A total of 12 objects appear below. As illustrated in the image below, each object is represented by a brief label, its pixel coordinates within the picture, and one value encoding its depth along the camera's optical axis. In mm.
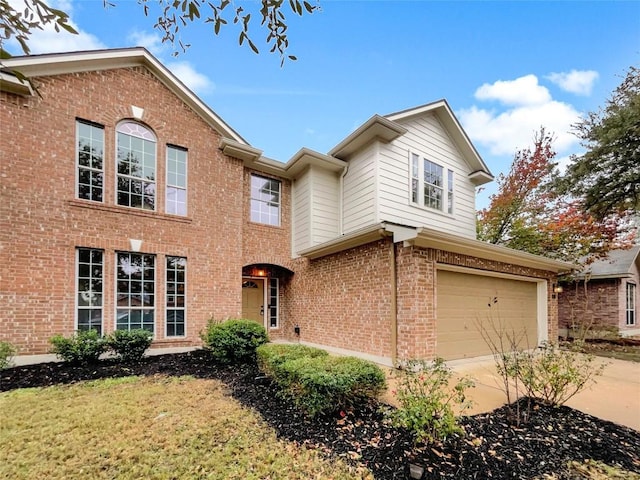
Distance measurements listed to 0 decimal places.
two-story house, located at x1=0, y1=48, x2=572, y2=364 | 6941
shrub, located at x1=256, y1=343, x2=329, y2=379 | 5297
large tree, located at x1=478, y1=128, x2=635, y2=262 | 12945
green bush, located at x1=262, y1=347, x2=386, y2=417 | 4031
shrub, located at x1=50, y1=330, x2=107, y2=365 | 6656
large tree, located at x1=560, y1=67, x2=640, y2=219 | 9705
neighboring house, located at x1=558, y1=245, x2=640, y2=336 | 15695
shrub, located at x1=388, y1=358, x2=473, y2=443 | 3215
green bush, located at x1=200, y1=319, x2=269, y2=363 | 7000
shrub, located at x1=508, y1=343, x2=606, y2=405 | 4262
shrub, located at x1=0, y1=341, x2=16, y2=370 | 5926
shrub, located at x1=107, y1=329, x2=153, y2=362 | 7094
